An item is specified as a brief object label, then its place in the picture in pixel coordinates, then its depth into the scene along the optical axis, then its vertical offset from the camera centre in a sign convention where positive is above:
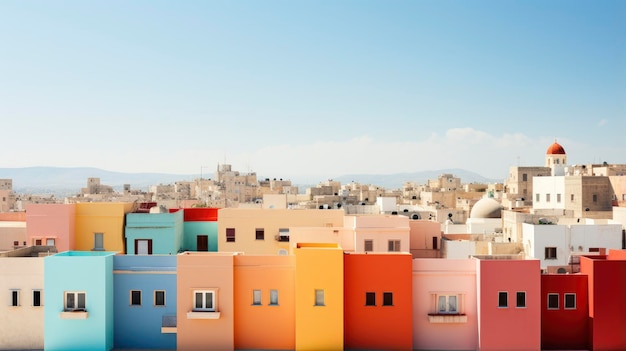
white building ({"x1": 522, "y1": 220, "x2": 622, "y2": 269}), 37.31 -3.68
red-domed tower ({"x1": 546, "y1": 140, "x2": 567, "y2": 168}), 102.06 +3.41
